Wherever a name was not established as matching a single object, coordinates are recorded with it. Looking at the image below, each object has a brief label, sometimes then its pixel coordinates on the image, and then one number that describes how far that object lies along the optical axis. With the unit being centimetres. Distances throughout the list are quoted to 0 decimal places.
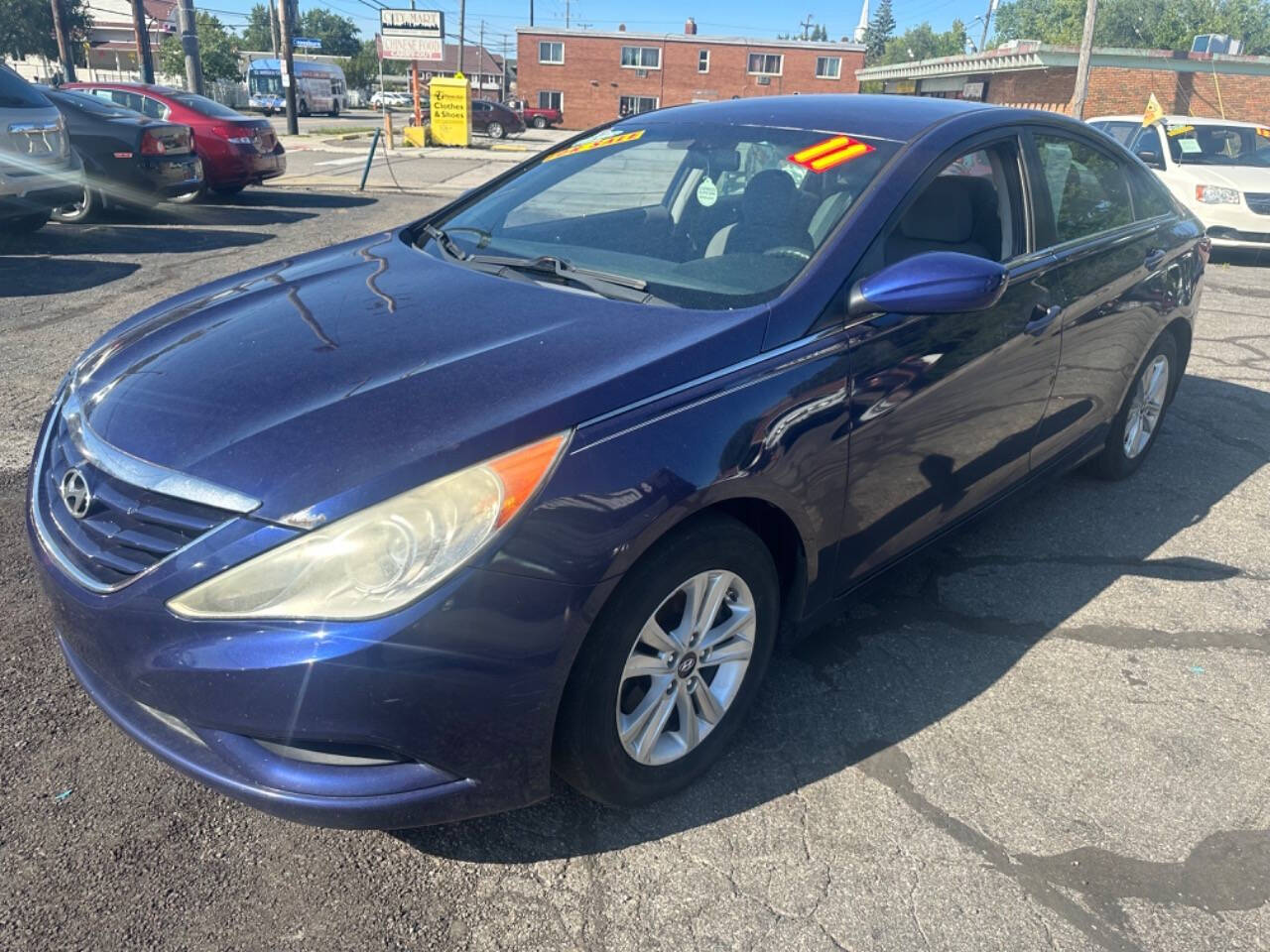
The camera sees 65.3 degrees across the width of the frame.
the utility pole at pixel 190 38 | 1922
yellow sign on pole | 2702
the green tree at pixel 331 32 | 10661
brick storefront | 3092
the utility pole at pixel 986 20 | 9402
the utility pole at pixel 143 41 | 2866
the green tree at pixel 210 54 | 5906
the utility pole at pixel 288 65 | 3053
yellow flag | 1256
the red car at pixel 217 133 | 1267
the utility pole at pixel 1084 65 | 2391
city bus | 5100
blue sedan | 191
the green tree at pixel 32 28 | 5412
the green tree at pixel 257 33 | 9806
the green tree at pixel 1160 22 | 8288
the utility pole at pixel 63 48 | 3272
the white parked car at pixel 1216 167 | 1112
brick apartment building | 6116
